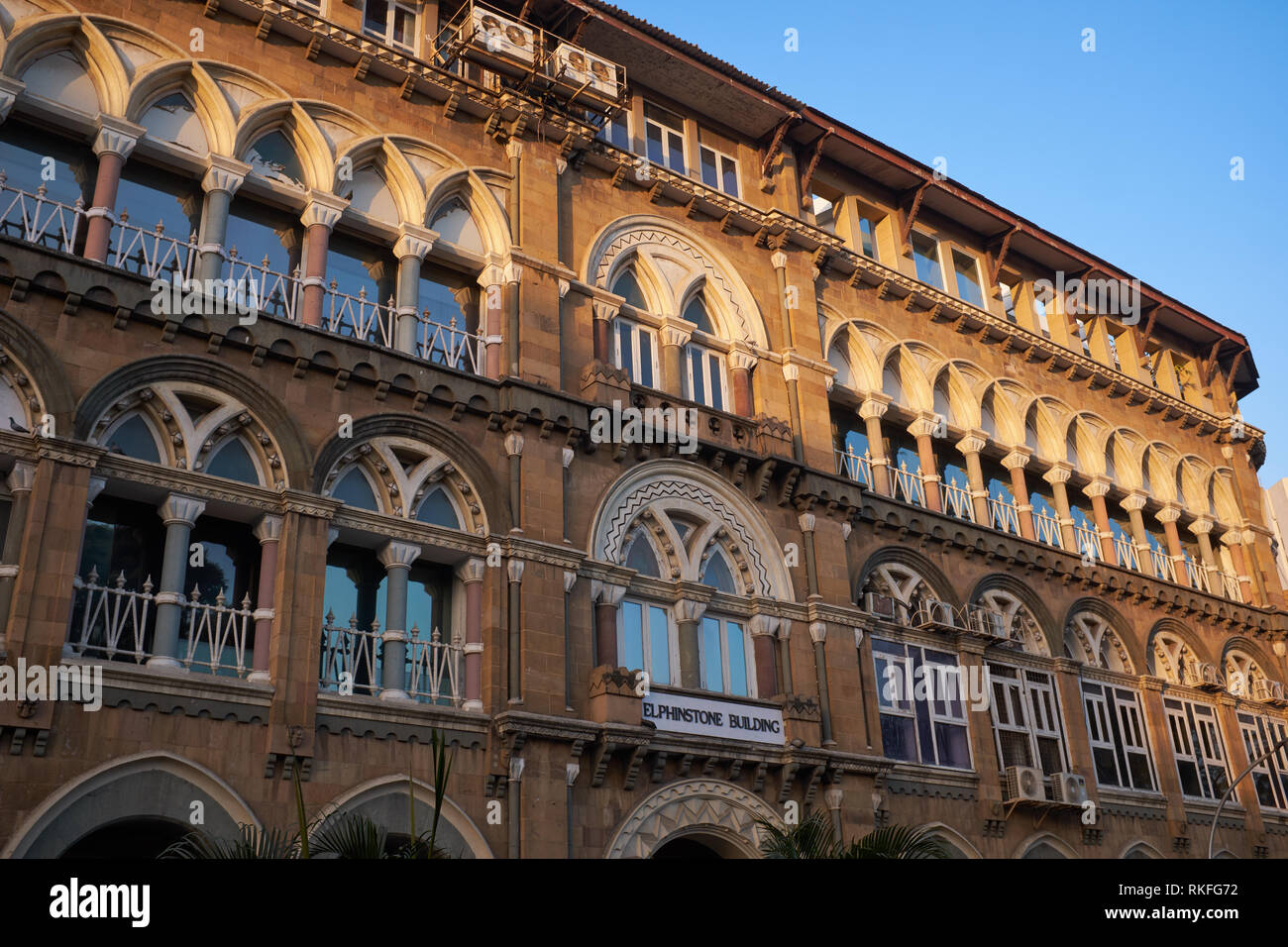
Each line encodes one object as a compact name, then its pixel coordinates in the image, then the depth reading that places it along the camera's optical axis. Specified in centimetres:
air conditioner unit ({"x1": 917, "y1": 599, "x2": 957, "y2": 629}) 2681
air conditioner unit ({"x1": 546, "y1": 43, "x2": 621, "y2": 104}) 2452
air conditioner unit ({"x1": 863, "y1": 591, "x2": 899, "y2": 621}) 2616
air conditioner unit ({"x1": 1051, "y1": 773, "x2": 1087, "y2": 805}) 2662
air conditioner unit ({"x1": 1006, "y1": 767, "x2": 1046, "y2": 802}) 2591
